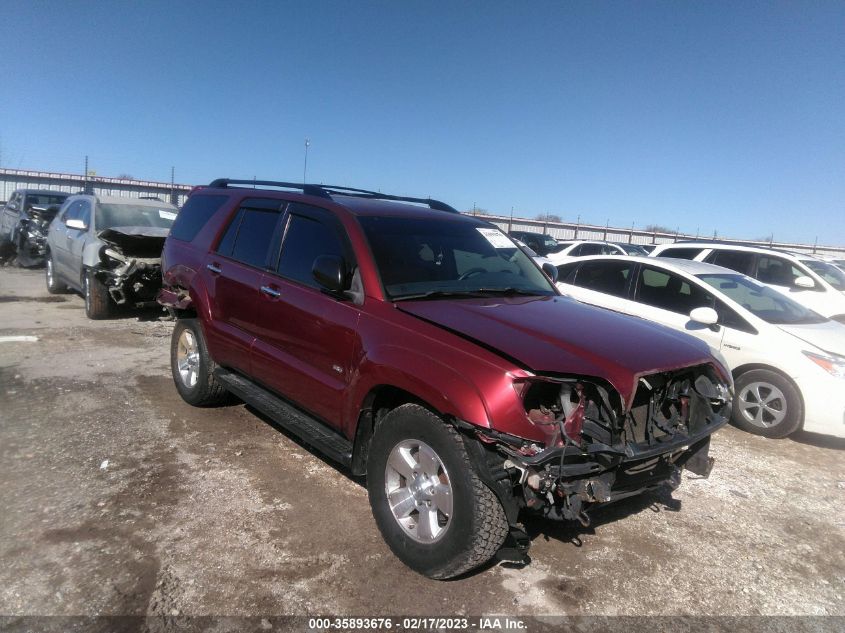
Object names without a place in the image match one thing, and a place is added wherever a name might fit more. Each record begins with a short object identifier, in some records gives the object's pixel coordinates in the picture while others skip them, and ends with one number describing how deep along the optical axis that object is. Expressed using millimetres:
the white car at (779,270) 9617
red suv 2637
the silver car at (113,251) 8273
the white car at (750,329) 5281
